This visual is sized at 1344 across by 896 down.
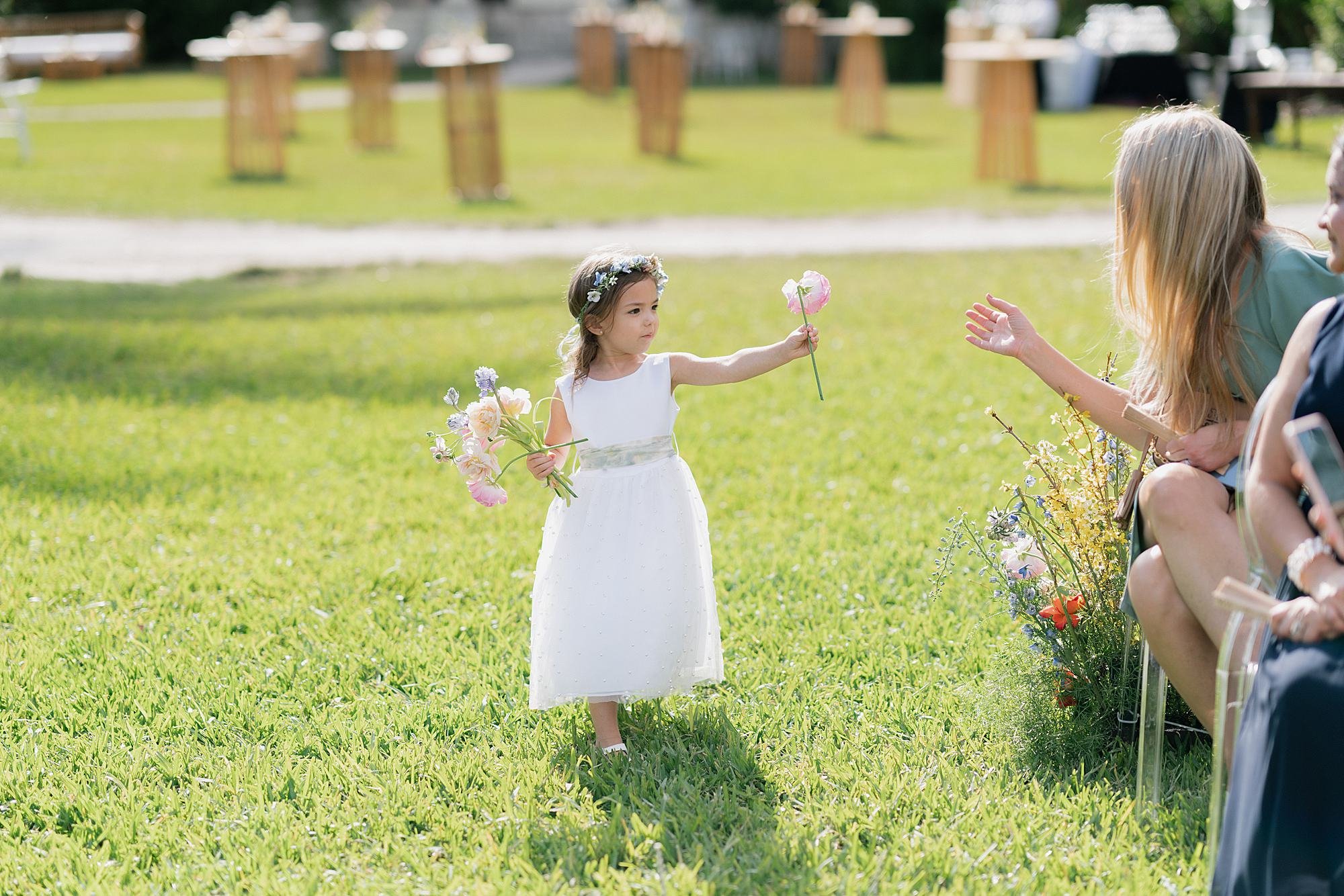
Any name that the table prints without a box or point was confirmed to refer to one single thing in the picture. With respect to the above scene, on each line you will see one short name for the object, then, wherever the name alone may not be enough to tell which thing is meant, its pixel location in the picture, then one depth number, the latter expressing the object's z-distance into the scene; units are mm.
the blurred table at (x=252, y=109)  15828
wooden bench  30000
